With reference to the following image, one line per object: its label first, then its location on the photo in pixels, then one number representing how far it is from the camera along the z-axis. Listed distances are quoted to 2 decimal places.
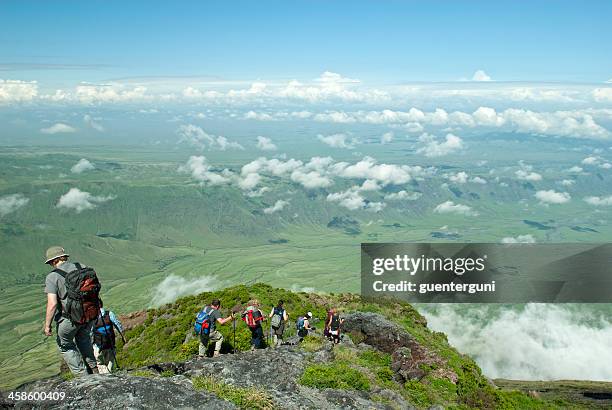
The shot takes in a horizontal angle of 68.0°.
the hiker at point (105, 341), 15.49
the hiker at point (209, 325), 19.42
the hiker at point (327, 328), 24.89
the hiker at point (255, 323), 21.27
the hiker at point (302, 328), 24.56
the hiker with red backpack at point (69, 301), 12.05
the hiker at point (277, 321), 23.42
